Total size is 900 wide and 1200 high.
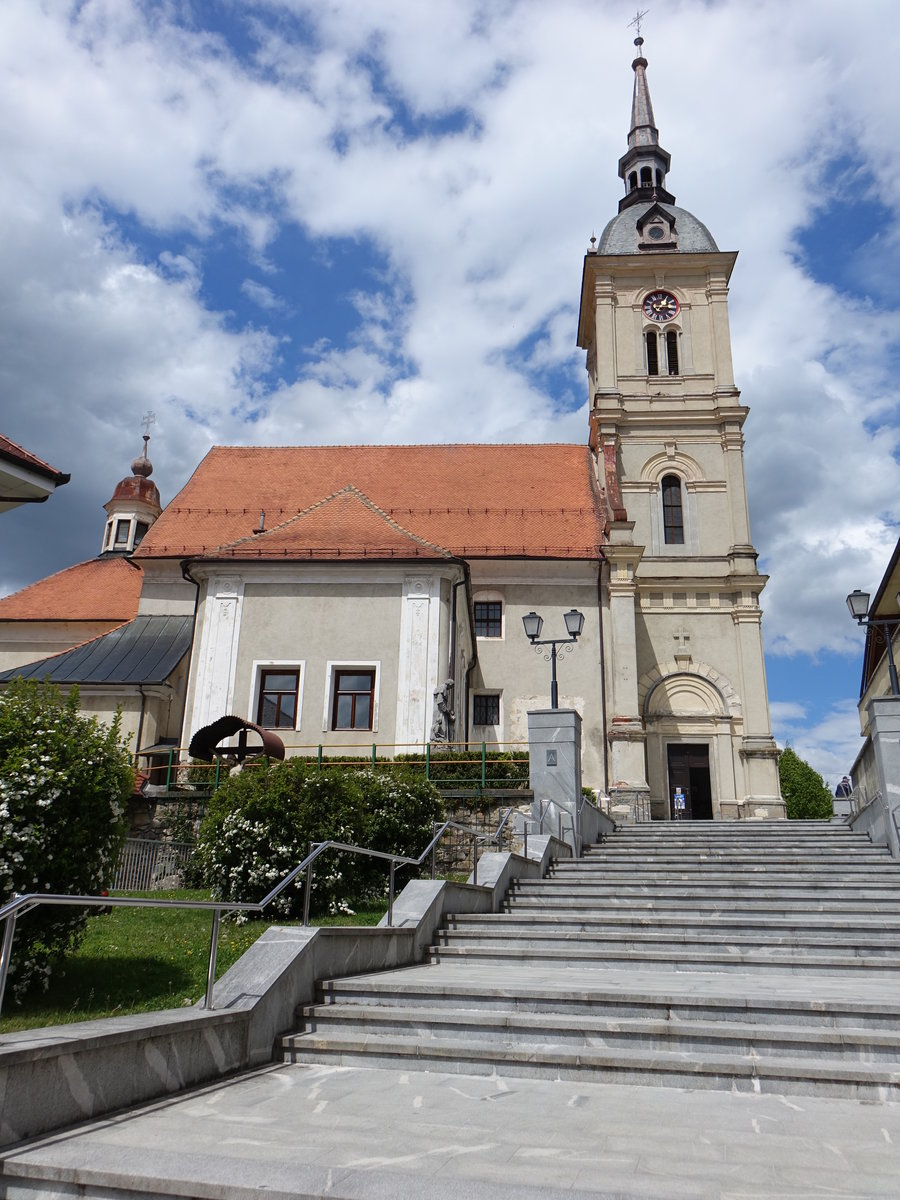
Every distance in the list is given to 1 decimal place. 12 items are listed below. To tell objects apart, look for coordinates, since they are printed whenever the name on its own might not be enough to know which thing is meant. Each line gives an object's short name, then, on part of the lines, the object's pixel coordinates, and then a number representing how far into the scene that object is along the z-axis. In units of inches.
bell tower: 1192.8
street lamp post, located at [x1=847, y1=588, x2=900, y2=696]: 622.5
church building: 848.9
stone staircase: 245.0
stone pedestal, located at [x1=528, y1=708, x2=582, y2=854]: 631.8
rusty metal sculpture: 739.3
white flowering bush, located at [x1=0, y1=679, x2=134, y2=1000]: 284.7
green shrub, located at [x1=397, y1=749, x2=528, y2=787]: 749.9
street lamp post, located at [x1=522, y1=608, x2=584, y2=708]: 681.0
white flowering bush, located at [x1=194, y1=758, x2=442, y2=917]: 468.4
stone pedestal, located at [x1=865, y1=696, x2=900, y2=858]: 595.2
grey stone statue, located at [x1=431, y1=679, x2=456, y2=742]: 816.3
